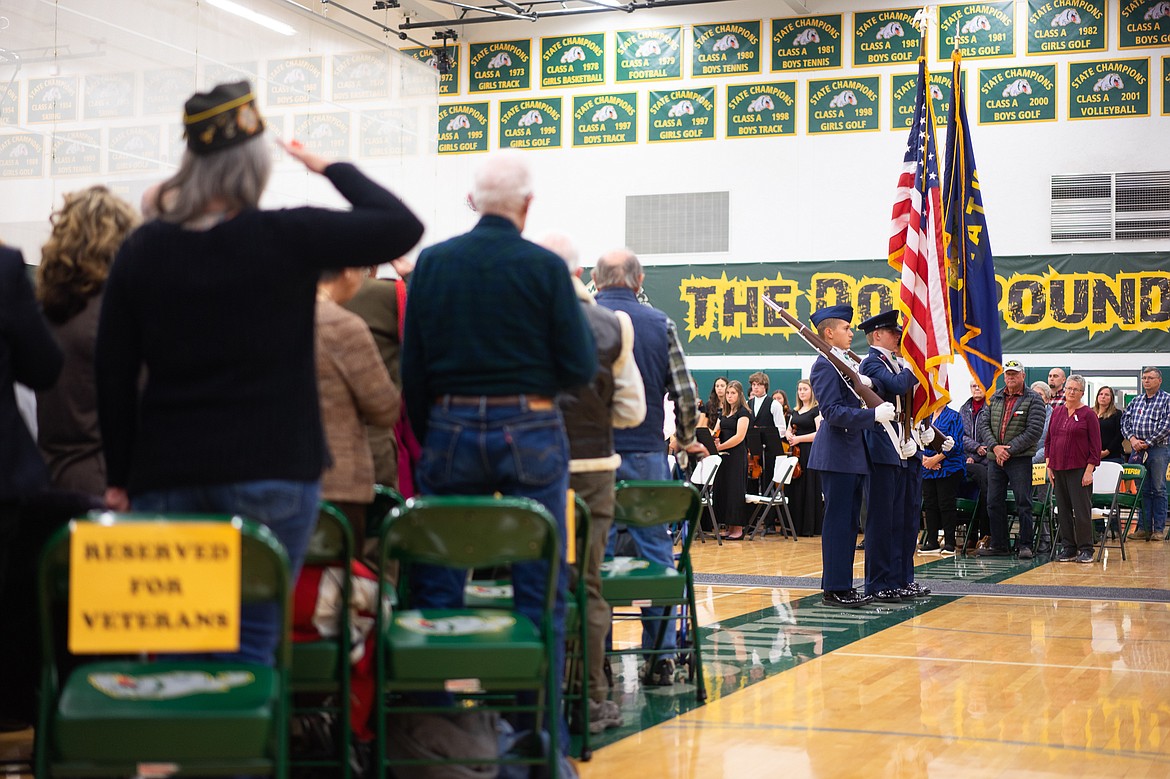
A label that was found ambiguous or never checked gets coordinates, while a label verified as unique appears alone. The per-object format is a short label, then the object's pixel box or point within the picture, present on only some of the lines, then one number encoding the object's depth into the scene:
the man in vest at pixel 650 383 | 4.74
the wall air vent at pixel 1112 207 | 14.72
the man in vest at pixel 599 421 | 3.99
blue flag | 9.09
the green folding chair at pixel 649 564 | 4.30
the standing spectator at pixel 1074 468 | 10.70
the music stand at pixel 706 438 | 12.42
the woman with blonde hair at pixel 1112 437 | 13.23
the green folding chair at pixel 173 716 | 2.15
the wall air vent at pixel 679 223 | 16.39
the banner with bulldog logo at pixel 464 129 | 17.66
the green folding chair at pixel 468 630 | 2.79
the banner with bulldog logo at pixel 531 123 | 17.25
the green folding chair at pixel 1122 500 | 11.15
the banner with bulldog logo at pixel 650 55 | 16.66
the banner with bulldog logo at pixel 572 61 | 17.02
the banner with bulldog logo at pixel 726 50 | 16.33
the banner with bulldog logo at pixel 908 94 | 15.26
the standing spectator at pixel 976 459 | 11.89
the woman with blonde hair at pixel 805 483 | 13.00
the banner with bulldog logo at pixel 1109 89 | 14.77
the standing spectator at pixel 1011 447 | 11.19
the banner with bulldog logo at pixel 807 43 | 15.93
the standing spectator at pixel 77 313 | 3.10
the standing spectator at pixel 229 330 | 2.25
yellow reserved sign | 2.12
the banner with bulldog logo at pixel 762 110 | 16.09
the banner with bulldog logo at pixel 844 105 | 15.73
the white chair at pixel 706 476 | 11.88
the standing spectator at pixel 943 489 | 11.56
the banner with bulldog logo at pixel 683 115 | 16.48
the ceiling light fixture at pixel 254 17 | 11.71
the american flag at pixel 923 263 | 8.20
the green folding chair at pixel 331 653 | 2.85
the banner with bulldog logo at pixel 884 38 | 15.57
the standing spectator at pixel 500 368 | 3.11
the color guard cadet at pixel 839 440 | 7.17
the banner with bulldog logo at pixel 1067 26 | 14.98
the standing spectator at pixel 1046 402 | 11.96
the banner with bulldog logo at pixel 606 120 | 16.86
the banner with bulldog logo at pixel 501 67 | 17.42
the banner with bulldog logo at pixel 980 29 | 15.23
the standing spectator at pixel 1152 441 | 12.87
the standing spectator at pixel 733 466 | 12.64
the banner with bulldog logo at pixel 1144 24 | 14.70
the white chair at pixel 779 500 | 12.36
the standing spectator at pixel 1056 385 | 12.90
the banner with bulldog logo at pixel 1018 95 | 15.13
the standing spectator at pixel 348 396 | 3.10
